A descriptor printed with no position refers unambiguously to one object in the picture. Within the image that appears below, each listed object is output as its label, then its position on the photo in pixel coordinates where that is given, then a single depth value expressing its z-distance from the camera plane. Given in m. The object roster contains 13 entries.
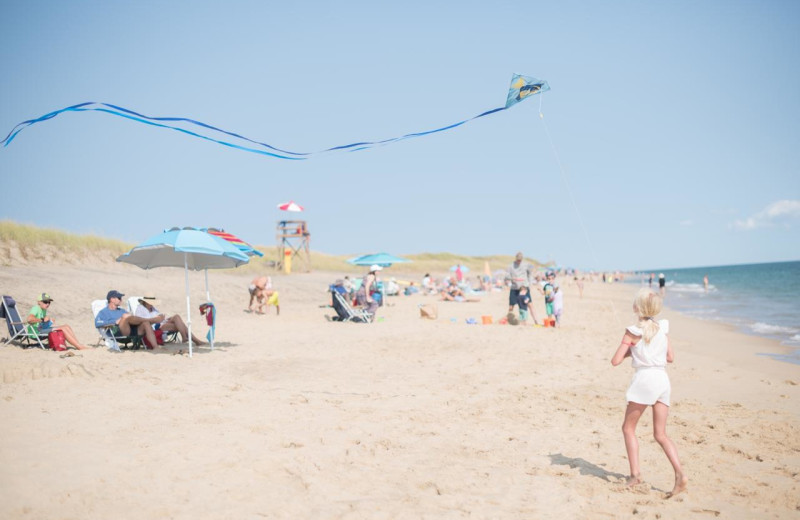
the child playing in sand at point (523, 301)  13.41
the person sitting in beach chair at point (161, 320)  9.57
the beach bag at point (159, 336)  9.74
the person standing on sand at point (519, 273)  13.09
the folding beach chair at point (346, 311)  14.75
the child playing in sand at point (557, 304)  13.57
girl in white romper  3.72
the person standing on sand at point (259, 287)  16.39
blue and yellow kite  5.09
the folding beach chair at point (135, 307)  10.21
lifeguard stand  29.94
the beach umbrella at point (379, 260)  20.66
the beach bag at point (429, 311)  15.79
